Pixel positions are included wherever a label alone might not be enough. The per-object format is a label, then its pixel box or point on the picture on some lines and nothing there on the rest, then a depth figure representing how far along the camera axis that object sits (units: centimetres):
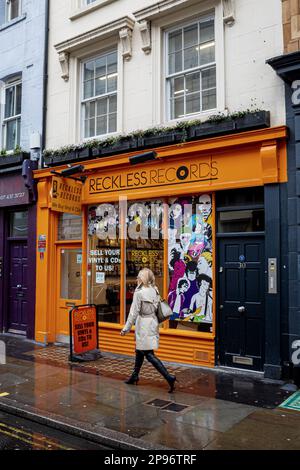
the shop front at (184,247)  771
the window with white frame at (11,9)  1284
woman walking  686
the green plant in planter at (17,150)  1159
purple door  1155
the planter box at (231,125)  764
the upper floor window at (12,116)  1241
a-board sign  868
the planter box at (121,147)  933
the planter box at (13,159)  1138
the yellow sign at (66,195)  952
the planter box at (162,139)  866
